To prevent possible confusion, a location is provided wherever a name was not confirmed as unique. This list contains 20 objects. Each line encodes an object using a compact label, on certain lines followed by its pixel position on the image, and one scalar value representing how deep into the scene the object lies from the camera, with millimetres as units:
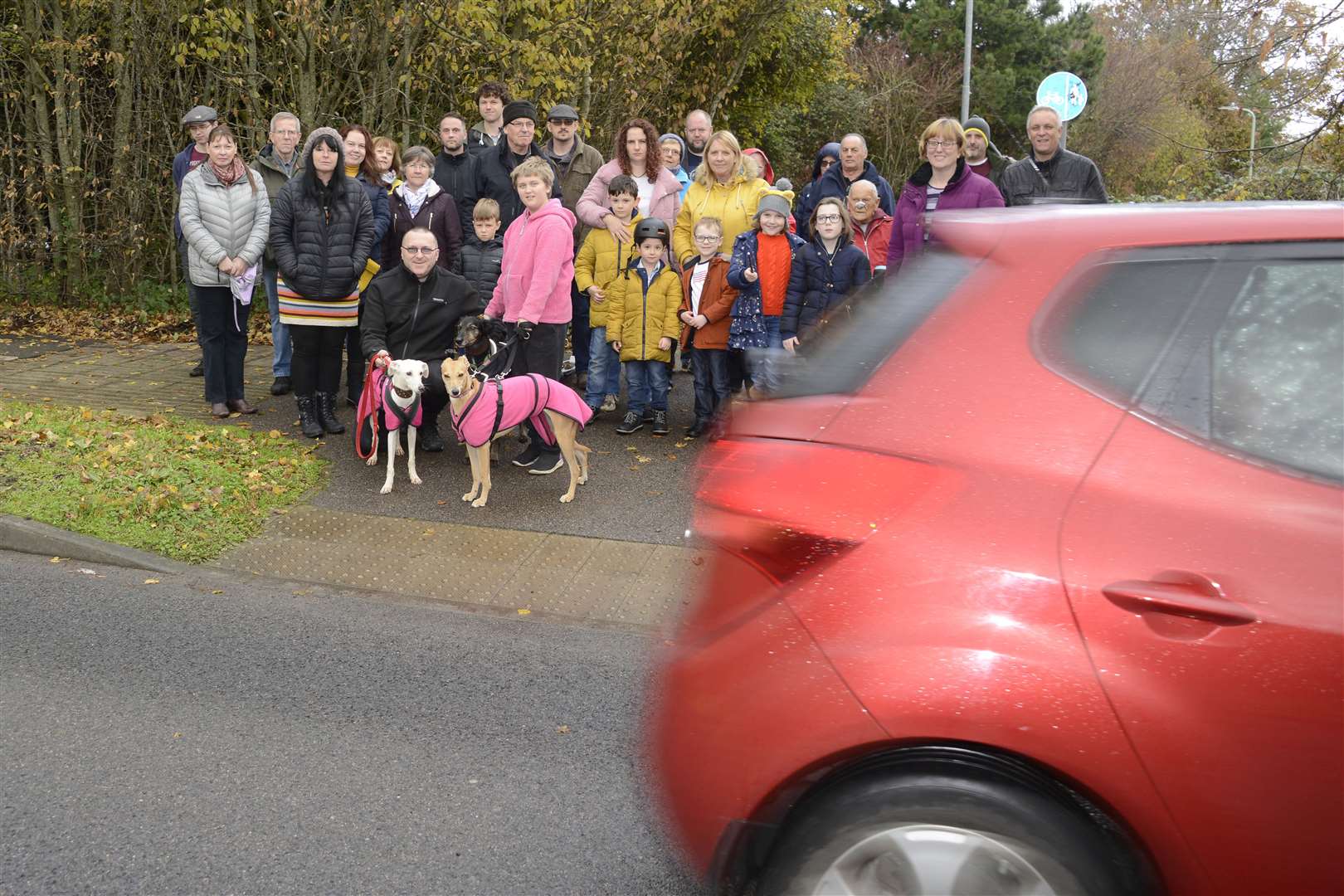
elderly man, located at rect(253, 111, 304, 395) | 9375
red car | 2154
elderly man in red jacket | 8984
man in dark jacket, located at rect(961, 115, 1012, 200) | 9062
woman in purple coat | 7887
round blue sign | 13266
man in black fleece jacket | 7832
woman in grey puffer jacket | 8602
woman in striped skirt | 8250
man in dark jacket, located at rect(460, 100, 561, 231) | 9422
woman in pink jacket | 9258
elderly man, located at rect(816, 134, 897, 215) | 9305
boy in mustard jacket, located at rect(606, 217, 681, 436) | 8602
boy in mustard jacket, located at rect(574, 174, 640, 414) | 8789
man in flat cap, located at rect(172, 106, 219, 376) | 9961
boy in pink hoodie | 7523
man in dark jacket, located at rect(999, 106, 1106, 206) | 8055
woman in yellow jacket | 8883
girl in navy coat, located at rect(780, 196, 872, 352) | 8055
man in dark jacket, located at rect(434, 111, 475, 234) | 9648
